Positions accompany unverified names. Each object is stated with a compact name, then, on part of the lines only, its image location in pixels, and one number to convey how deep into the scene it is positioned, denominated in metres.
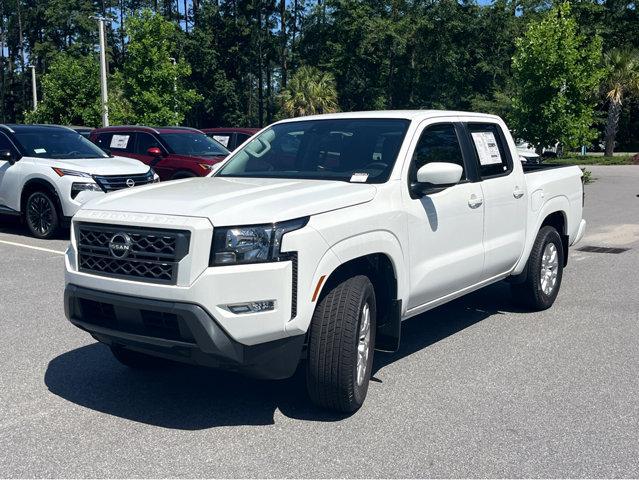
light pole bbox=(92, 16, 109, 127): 26.50
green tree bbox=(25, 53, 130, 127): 30.58
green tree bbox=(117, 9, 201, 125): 28.38
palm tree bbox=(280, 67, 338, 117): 45.97
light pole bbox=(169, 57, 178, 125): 29.00
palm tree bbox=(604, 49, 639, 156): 38.53
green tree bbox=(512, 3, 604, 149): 23.31
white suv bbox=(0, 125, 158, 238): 11.56
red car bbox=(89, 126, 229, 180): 14.82
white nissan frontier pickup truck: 4.14
